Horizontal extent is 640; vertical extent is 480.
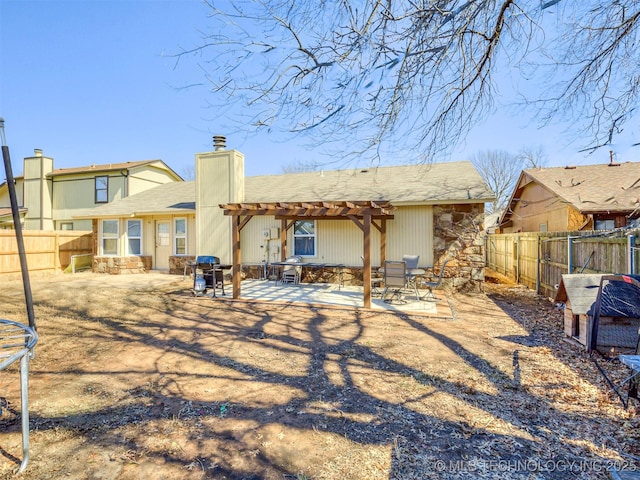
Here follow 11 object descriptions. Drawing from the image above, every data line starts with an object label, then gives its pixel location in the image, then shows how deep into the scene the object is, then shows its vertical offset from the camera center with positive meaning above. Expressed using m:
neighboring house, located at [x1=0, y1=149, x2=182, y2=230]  17.05 +2.83
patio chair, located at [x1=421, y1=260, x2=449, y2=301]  7.46 -1.53
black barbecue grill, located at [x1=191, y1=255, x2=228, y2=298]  8.48 -0.96
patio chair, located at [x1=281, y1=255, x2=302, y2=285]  10.22 -1.08
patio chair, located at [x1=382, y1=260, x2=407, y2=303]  7.24 -0.82
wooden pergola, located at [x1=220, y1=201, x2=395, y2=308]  7.09 +0.66
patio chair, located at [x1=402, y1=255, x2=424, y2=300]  8.20 -0.71
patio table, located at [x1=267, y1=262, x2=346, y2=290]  9.30 -0.81
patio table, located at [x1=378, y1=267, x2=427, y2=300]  7.59 -0.88
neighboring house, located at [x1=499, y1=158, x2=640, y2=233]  10.86 +1.58
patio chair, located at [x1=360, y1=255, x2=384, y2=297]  8.85 -1.42
